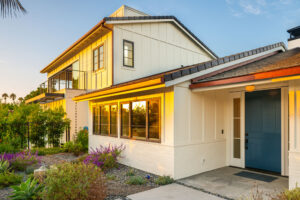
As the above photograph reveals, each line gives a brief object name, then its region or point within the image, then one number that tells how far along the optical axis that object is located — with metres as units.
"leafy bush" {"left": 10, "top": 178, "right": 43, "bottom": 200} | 3.82
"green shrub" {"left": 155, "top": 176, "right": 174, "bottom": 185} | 5.17
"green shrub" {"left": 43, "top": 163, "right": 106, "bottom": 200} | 3.34
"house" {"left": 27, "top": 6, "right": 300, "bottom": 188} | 5.14
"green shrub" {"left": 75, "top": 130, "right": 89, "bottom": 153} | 9.95
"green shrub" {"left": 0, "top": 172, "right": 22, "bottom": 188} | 5.01
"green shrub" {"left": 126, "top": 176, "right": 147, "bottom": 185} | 5.19
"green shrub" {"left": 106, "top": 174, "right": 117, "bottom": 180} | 5.64
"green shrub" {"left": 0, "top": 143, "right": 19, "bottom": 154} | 7.55
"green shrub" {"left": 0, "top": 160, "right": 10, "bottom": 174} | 5.68
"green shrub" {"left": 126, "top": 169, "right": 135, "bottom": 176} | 6.04
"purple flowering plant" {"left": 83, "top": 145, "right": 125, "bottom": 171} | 6.49
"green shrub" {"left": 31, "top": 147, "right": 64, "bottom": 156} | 9.34
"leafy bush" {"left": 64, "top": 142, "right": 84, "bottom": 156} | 9.24
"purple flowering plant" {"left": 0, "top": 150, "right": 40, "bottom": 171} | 6.40
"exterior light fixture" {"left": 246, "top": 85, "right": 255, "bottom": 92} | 4.79
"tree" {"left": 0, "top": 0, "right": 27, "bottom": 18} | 4.56
